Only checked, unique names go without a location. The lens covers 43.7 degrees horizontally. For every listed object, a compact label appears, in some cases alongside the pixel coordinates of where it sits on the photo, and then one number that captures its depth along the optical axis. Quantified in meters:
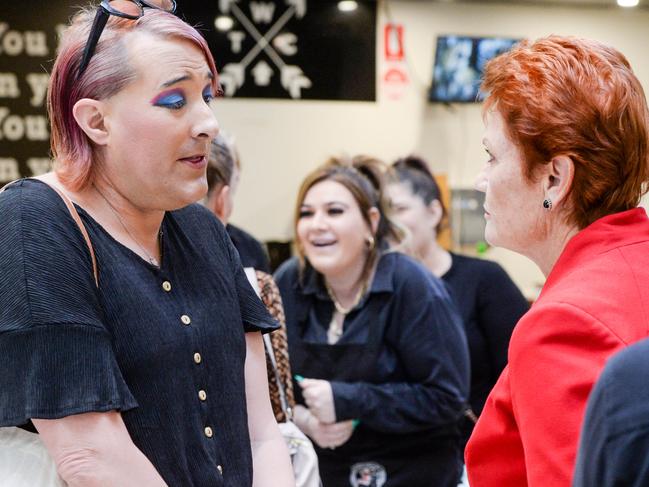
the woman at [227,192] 2.42
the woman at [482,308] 3.15
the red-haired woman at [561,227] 1.09
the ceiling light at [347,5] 6.00
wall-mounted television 6.18
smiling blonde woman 2.54
